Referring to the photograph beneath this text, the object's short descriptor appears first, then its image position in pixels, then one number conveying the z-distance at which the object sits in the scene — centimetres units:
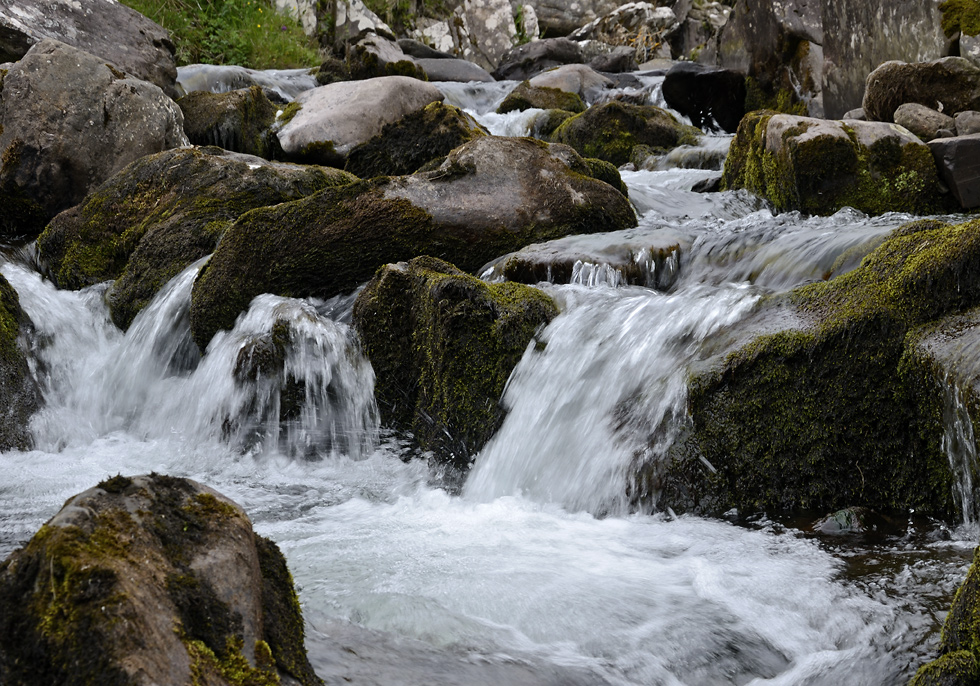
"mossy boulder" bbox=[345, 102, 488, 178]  834
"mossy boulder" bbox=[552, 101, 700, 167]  1130
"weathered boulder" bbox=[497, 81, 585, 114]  1427
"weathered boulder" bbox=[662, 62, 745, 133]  1319
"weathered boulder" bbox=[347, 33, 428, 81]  1498
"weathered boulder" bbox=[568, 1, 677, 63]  2478
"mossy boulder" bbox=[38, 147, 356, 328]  693
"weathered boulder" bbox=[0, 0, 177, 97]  1005
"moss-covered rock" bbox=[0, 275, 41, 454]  535
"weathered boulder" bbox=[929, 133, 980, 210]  652
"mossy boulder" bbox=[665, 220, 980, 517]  323
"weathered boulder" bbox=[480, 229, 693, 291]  545
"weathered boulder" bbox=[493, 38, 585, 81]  2097
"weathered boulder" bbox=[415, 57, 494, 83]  1880
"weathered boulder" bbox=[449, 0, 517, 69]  2522
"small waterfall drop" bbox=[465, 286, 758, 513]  371
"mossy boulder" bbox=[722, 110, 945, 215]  675
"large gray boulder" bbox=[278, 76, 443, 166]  929
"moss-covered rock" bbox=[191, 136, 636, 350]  584
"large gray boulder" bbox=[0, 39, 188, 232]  825
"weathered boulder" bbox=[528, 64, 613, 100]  1619
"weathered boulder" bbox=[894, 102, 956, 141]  740
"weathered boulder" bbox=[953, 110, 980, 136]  725
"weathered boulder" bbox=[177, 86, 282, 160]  1004
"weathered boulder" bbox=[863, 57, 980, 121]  761
